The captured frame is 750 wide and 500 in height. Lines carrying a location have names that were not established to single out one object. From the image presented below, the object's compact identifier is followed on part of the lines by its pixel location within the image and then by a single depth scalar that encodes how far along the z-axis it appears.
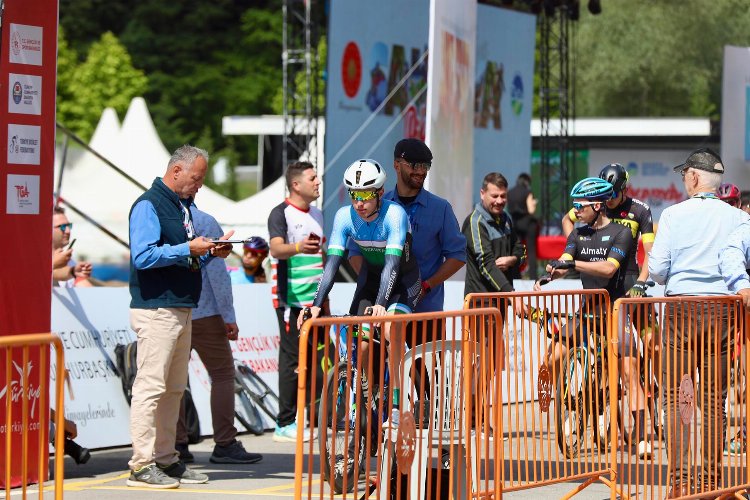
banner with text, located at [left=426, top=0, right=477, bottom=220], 25.70
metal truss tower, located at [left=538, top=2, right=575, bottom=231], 59.00
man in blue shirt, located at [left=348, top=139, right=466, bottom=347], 16.81
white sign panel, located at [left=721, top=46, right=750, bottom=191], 46.66
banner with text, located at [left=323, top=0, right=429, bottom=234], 36.16
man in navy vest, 16.58
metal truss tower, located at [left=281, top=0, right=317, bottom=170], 47.25
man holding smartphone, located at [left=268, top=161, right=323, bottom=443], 21.03
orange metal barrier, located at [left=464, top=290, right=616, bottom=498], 15.59
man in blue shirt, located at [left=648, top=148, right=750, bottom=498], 15.78
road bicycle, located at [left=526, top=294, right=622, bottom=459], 15.78
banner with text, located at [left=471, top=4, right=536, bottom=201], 43.12
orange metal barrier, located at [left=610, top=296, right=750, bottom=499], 15.68
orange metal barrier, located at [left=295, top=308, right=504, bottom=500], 11.98
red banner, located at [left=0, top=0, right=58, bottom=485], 16.97
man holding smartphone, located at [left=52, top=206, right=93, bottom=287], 22.83
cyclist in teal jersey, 15.41
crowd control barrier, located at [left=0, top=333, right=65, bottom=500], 10.38
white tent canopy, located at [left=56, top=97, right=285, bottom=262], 61.28
